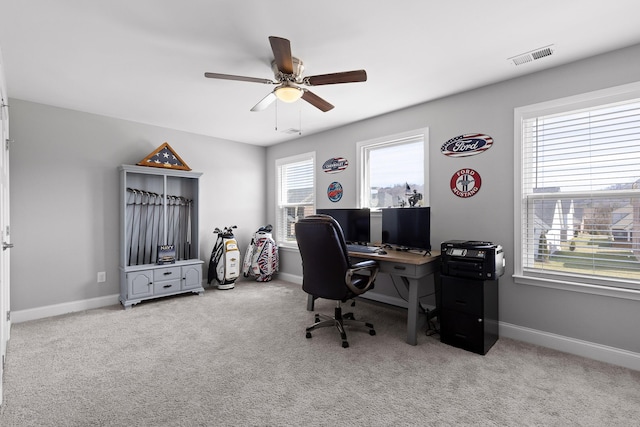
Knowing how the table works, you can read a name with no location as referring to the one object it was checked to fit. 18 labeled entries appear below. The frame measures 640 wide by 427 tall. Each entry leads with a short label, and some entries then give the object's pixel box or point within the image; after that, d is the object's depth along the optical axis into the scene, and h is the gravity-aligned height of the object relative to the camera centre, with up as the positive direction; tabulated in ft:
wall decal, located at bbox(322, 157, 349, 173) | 14.62 +2.41
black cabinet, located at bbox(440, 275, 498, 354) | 8.41 -2.94
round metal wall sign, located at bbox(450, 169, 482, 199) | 10.32 +1.07
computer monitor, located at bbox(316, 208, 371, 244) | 12.62 -0.46
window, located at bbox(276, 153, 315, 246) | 16.63 +1.19
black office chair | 8.57 -1.62
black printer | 8.32 -1.35
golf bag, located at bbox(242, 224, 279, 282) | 16.74 -2.56
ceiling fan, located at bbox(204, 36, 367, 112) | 6.62 +3.42
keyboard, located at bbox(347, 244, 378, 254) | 10.85 -1.38
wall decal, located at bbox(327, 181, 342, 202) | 14.83 +1.07
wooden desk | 9.02 -1.77
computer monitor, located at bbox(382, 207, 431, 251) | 10.22 -0.53
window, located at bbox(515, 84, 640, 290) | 7.86 +0.65
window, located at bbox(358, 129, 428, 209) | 12.02 +1.83
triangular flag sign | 13.46 +2.46
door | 7.40 +0.46
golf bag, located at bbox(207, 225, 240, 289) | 15.47 -2.59
